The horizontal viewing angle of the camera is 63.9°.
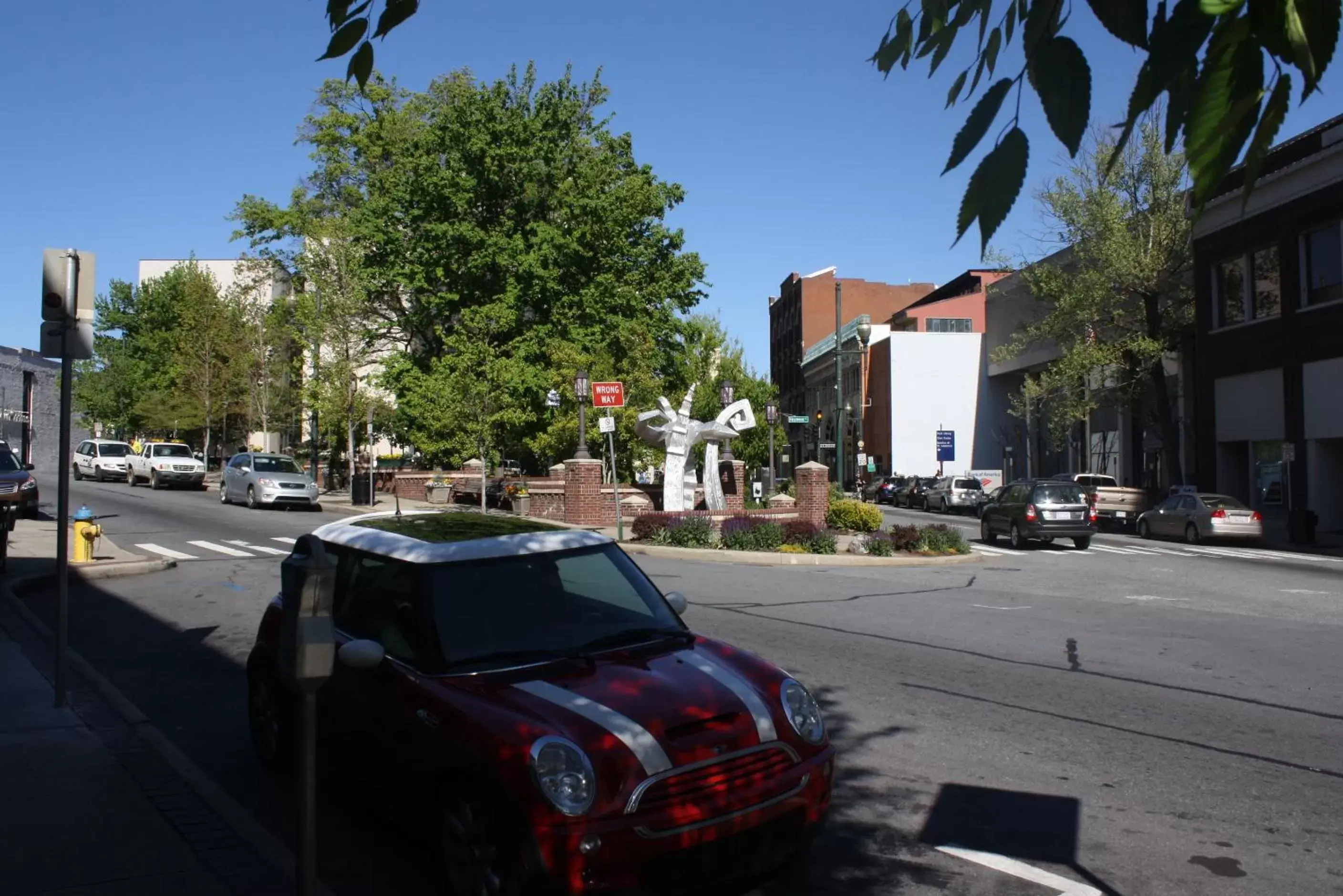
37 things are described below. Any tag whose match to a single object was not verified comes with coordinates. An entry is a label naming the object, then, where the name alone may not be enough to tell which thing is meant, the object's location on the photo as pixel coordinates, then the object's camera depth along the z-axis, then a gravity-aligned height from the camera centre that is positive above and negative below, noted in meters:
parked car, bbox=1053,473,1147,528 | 34.84 -0.51
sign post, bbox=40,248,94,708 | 7.41 +1.14
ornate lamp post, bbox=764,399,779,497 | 31.98 +2.25
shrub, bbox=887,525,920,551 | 21.94 -1.08
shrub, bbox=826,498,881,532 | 25.50 -0.72
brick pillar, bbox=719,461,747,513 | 34.75 +0.22
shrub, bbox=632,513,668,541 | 22.38 -0.85
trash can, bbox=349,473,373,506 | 35.06 -0.26
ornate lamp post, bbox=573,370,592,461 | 27.48 +2.41
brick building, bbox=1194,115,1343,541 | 30.47 +4.58
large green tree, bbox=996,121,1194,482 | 35.66 +6.82
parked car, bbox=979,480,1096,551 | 24.83 -0.62
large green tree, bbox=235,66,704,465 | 36.59 +8.27
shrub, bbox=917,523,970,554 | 21.97 -1.12
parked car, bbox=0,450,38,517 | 17.97 -0.04
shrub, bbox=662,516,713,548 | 21.72 -0.97
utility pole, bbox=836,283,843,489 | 37.03 +2.30
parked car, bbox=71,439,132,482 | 47.38 +1.08
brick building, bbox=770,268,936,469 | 90.56 +15.26
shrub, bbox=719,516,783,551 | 21.14 -1.00
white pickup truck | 41.84 +0.70
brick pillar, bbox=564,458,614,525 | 27.92 -0.14
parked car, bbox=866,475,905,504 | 54.75 -0.12
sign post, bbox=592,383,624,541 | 24.62 +1.99
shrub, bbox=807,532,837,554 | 21.23 -1.17
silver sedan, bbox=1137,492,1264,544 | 28.12 -0.84
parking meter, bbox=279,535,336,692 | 3.48 -0.47
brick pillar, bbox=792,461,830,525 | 27.80 -0.11
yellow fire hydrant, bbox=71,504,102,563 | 16.16 -0.75
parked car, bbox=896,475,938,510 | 50.41 -0.27
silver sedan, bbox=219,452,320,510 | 31.58 +0.05
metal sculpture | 30.05 +1.47
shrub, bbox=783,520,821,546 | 21.42 -0.92
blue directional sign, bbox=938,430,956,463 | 50.06 +1.94
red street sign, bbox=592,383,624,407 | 24.95 +2.11
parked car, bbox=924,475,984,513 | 44.94 -0.33
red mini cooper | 4.04 -0.97
